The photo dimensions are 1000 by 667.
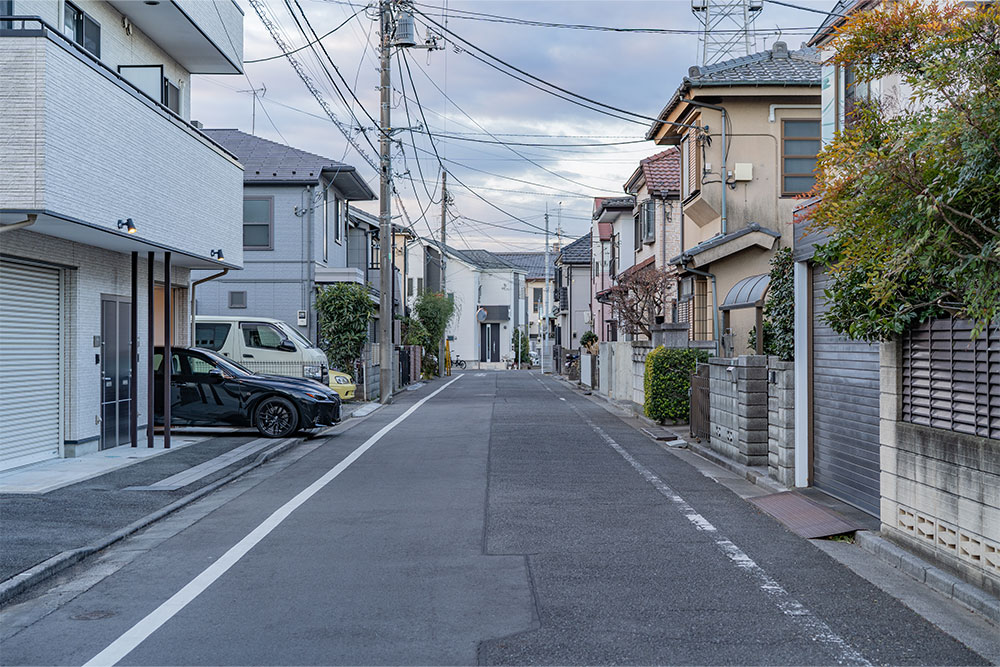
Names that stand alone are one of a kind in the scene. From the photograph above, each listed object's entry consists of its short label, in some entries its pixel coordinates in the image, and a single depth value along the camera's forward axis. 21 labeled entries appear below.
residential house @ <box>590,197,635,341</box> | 38.88
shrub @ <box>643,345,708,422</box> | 18.95
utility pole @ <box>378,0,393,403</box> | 27.89
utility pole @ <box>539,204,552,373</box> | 57.59
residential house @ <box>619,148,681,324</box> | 29.84
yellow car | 24.50
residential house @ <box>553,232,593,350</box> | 57.54
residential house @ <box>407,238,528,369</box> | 73.12
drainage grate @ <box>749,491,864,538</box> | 8.27
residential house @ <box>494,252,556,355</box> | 74.88
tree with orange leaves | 4.86
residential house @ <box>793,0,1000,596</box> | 6.38
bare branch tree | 26.86
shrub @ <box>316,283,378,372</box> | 26.70
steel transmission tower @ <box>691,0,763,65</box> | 24.64
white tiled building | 10.31
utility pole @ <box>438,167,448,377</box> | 52.03
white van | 22.89
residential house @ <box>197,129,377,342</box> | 28.59
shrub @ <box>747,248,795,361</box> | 11.00
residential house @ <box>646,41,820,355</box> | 22.28
